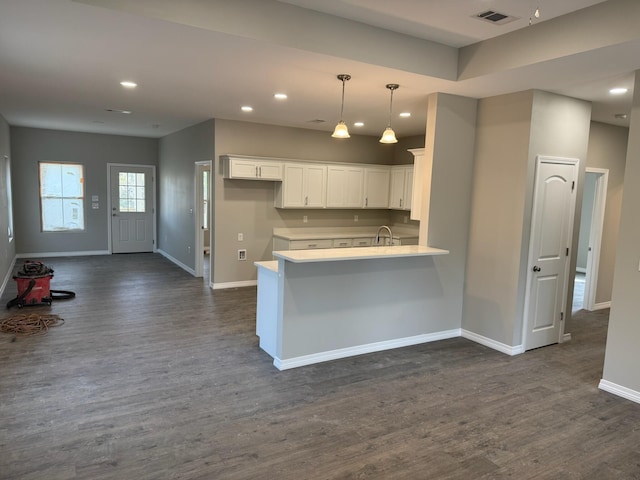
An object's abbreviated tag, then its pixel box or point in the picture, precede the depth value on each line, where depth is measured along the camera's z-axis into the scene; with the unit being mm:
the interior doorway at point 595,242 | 5902
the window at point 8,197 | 7127
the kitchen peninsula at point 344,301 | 3863
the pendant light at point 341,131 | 4029
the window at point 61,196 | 9055
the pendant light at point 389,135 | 4125
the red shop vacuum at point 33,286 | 5422
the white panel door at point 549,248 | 4371
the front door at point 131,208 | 9719
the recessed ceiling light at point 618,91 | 4039
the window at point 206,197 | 10282
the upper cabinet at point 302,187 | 6918
